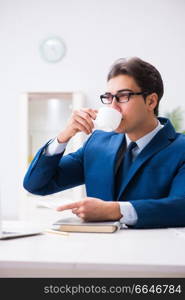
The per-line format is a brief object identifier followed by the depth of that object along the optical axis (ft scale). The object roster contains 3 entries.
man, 5.42
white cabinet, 14.16
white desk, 3.03
